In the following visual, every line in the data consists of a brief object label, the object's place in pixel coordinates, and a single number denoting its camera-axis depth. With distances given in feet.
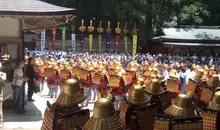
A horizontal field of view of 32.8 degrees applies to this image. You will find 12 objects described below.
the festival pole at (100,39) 114.32
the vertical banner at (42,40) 101.24
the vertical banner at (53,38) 112.16
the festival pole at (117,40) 119.36
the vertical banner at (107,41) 119.04
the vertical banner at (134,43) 111.94
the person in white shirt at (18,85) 32.73
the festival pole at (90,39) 112.14
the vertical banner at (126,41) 118.80
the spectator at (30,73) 38.63
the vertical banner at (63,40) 110.52
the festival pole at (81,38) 117.75
